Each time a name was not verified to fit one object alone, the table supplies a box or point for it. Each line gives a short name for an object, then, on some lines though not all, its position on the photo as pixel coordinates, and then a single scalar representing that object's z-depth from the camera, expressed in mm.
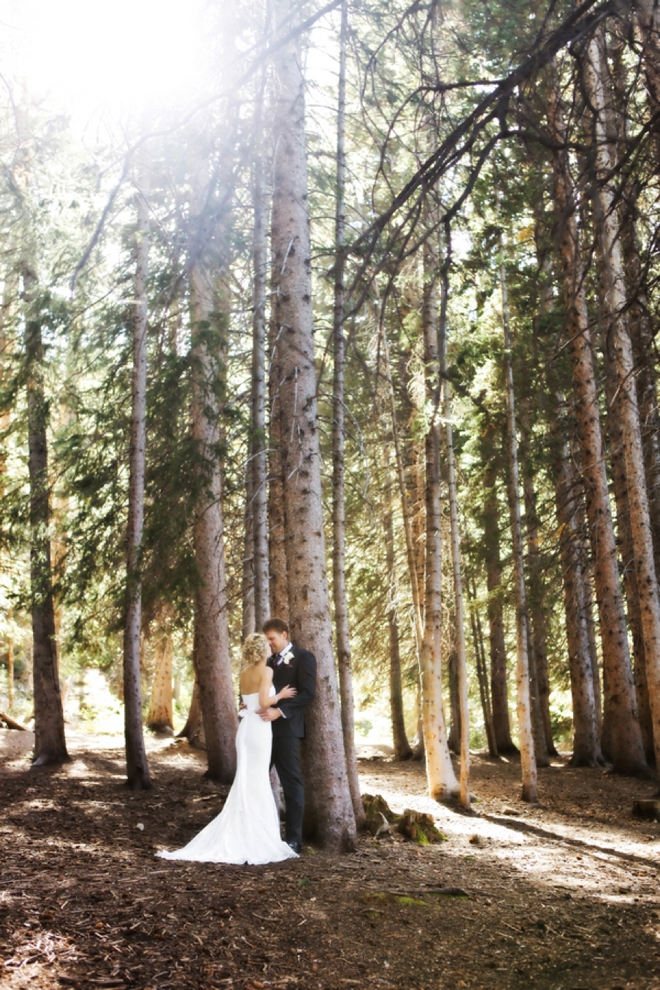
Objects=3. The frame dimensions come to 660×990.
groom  7422
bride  7055
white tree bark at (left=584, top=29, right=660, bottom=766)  10602
